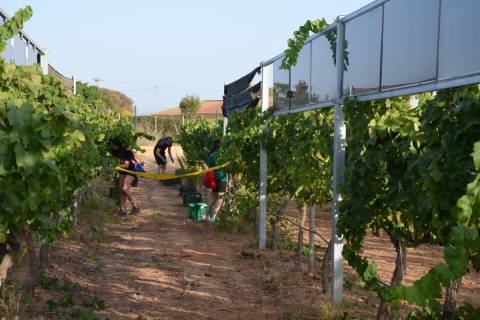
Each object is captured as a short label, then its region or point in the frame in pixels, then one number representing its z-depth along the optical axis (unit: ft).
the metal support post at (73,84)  48.70
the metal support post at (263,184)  30.07
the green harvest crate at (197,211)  39.82
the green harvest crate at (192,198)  45.06
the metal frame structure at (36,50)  26.35
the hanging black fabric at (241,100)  31.37
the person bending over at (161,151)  58.54
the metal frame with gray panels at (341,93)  11.82
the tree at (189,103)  196.54
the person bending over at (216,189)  37.35
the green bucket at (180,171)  61.23
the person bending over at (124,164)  40.14
